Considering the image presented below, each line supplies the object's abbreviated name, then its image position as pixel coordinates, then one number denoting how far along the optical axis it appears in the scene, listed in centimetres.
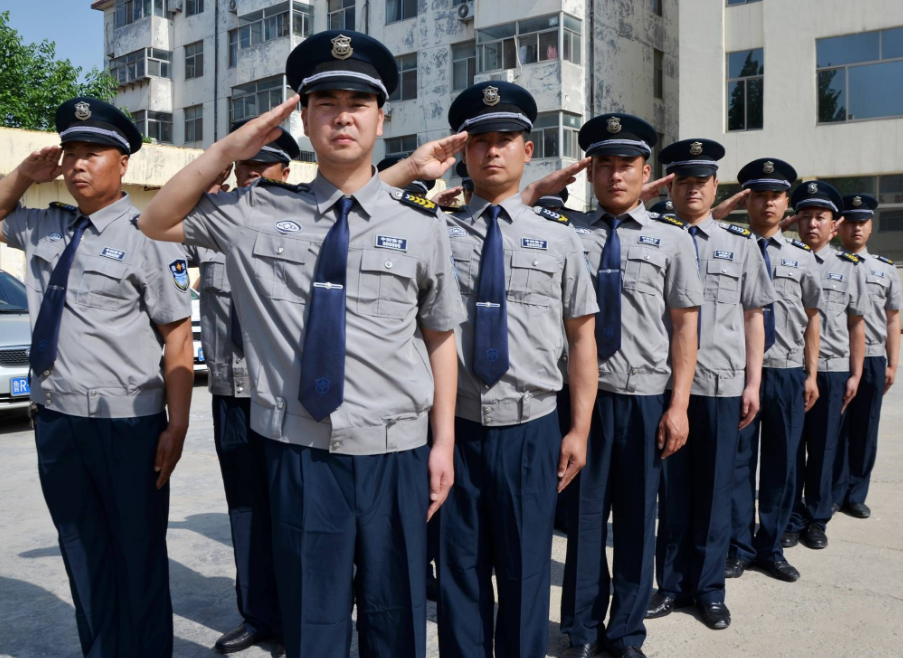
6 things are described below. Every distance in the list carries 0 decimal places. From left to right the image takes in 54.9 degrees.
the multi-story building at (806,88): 1848
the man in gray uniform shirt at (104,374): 290
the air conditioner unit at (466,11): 2327
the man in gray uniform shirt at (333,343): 224
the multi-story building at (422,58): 2227
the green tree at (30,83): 2411
